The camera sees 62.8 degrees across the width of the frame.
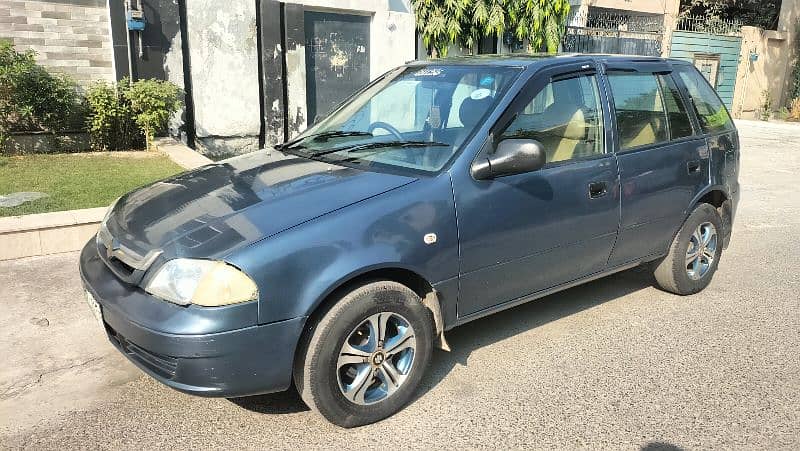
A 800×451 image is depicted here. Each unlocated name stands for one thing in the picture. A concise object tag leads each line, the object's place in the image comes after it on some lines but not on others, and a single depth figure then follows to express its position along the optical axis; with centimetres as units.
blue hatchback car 286
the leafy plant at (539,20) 1194
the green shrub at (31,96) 779
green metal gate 1962
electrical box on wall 891
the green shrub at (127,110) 853
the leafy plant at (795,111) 2079
